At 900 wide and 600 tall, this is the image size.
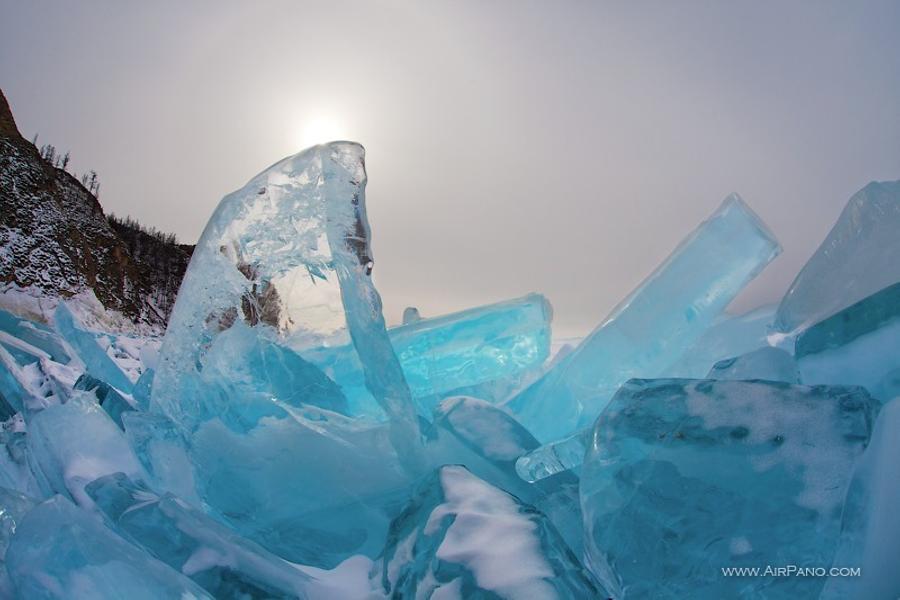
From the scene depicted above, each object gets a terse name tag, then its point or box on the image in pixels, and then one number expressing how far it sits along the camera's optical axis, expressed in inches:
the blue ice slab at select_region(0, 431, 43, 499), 61.8
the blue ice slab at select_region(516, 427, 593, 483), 47.9
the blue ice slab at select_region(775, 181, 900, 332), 54.0
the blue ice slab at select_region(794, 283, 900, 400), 43.7
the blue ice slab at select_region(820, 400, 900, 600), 31.6
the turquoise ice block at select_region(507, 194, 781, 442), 75.3
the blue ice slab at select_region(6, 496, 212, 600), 27.8
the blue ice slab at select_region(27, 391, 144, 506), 47.9
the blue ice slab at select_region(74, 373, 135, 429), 70.6
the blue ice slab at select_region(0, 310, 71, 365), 127.2
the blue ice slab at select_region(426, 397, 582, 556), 50.0
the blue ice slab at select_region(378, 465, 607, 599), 29.5
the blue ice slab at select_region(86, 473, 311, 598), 34.2
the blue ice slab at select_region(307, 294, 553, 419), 92.8
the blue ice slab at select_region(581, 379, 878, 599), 33.5
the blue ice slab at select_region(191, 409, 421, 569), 51.8
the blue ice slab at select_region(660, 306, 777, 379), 85.4
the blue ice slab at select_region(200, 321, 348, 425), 61.9
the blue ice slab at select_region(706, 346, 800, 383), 53.7
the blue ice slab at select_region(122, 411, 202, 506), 57.1
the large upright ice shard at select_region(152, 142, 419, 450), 61.1
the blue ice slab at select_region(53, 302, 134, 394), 114.5
